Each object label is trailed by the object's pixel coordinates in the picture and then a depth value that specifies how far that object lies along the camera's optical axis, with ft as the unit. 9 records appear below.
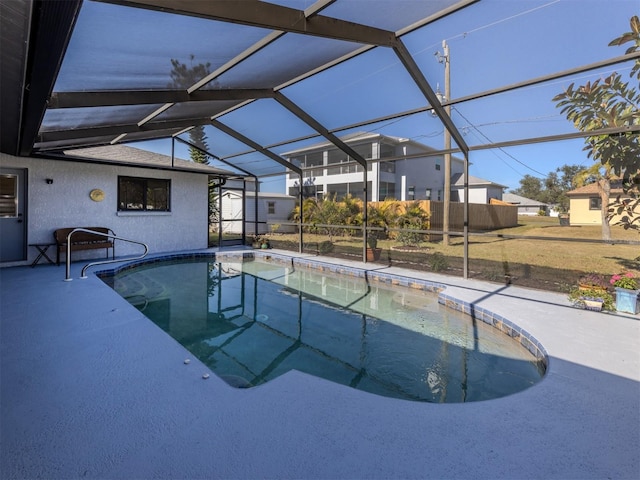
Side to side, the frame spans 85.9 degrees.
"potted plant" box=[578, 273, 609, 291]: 16.33
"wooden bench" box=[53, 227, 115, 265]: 27.05
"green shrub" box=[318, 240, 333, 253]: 35.02
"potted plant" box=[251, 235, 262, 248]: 40.29
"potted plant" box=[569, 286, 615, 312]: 15.58
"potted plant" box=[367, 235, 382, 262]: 30.53
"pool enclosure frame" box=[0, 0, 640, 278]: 7.45
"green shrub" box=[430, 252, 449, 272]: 25.27
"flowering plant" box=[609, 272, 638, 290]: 15.12
